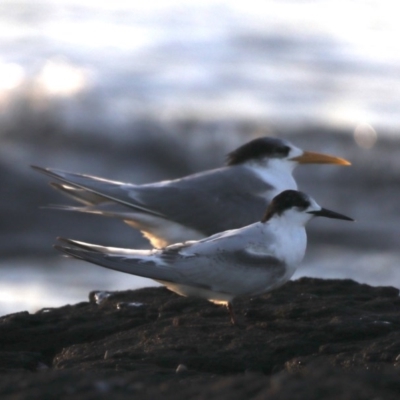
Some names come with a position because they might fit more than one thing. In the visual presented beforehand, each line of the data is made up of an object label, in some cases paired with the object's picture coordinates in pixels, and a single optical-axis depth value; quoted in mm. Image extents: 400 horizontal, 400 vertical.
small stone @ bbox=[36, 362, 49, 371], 8655
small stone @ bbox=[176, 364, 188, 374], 8109
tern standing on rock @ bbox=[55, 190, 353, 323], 10062
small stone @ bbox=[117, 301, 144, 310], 10439
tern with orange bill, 13094
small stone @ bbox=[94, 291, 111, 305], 11219
